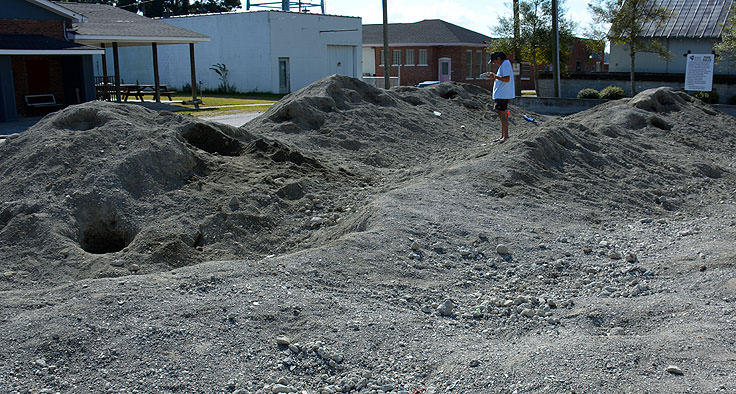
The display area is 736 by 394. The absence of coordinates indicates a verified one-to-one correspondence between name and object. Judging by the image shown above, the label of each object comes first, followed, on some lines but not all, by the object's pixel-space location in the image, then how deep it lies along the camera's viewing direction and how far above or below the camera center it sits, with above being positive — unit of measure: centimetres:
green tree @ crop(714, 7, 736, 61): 2084 +137
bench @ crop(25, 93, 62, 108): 2446 -27
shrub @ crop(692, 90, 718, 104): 2428 -46
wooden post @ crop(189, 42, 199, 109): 3017 +92
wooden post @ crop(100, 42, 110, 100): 2672 +11
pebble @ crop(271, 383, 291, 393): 409 -177
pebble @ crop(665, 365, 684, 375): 393 -163
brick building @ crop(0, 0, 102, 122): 2266 +115
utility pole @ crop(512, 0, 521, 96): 3111 +246
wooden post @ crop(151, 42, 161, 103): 2938 +50
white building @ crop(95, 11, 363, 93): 3850 +229
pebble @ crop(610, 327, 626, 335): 477 -171
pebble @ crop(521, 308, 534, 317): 530 -174
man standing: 1148 +1
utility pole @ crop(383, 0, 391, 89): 2877 +195
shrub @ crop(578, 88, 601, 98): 2648 -33
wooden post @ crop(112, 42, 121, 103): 2688 +62
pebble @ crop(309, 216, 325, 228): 782 -151
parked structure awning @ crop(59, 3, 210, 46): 2772 +265
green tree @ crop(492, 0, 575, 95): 3184 +234
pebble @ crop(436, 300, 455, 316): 528 -170
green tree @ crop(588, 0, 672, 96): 2677 +255
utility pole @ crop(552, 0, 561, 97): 2627 +133
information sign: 2120 +36
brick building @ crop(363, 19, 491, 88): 4609 +237
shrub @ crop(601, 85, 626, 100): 2602 -30
